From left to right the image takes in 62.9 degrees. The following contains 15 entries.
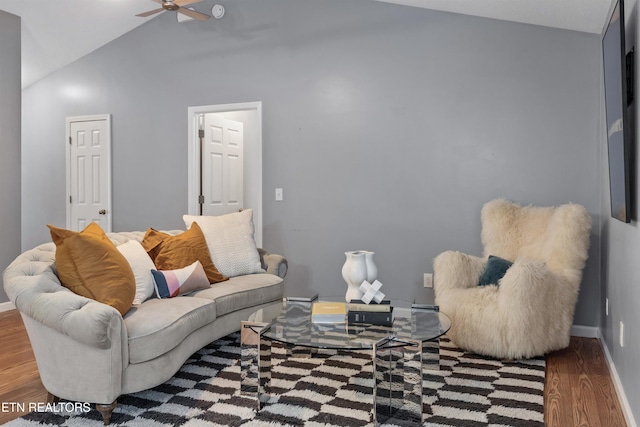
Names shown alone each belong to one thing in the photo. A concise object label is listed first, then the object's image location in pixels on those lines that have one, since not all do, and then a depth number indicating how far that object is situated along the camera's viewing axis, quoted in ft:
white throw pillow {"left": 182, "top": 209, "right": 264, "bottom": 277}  12.48
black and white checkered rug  7.79
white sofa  7.44
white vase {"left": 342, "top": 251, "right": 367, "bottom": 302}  10.01
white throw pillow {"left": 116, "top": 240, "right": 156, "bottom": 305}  9.72
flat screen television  7.77
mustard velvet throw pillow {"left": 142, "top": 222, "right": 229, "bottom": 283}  11.12
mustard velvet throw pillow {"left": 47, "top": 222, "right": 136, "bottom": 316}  8.23
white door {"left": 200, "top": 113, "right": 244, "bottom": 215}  17.58
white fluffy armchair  10.38
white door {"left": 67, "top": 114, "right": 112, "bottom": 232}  18.39
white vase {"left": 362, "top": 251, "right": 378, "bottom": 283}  10.12
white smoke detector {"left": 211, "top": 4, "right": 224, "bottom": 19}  16.42
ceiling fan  12.16
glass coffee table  7.72
